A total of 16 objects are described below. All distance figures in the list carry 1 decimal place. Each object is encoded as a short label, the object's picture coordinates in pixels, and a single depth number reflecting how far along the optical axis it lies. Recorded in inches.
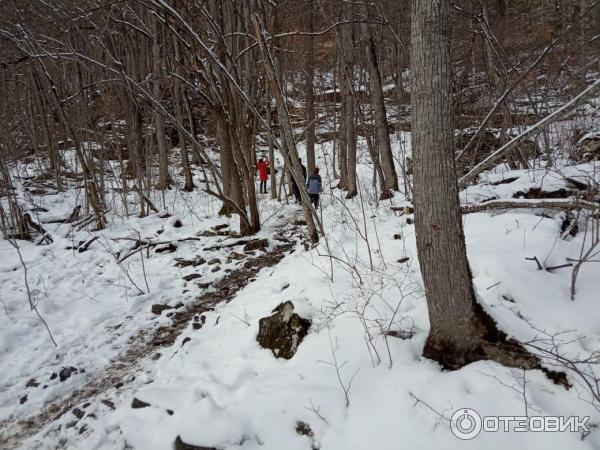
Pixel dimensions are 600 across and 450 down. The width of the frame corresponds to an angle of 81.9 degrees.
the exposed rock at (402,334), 109.9
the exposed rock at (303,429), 90.7
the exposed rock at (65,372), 140.9
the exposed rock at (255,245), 273.1
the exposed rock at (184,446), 91.6
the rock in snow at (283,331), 125.2
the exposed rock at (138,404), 112.9
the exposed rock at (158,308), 189.4
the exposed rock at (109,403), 121.0
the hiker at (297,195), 449.9
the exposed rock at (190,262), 249.6
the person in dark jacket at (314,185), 421.1
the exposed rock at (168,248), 277.7
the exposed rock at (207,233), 313.4
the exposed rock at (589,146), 319.9
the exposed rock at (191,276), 227.0
